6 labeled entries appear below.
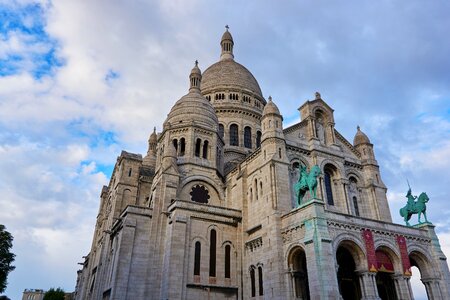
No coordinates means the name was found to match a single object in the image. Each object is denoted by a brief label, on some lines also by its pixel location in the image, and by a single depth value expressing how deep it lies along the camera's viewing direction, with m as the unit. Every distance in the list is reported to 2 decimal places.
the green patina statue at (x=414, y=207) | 29.78
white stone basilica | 25.58
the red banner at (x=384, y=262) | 25.69
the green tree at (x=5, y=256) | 39.47
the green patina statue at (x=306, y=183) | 25.86
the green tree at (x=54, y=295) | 68.88
